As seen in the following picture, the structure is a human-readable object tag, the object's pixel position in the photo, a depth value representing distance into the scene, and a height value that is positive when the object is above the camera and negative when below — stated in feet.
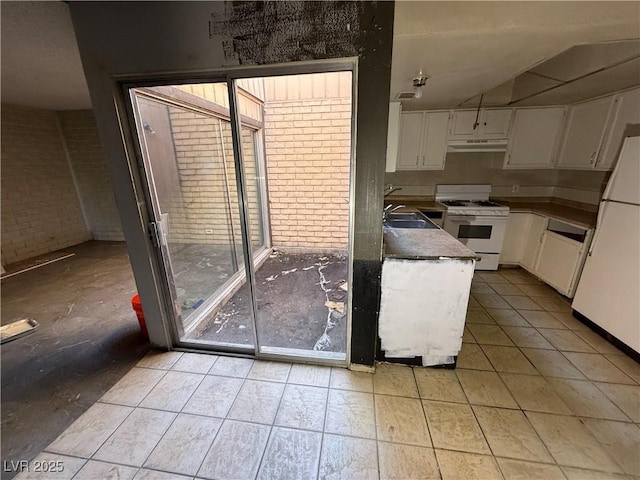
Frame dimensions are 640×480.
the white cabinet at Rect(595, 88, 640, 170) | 7.91 +1.27
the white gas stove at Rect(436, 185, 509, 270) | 10.57 -2.48
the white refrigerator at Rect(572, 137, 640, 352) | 6.35 -2.44
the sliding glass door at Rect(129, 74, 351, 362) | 6.53 -2.02
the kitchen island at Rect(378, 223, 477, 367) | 5.49 -2.89
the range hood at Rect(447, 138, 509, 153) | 11.13 +0.81
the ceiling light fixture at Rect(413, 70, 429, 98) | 6.82 +2.18
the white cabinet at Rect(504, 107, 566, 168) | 10.61 +1.08
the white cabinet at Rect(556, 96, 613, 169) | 9.03 +1.08
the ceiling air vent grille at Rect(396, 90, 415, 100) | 8.49 +2.28
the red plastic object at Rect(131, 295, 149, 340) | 6.94 -3.73
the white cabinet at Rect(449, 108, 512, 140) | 10.85 +1.67
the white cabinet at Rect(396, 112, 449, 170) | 11.29 +1.06
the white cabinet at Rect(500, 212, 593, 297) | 8.55 -3.10
